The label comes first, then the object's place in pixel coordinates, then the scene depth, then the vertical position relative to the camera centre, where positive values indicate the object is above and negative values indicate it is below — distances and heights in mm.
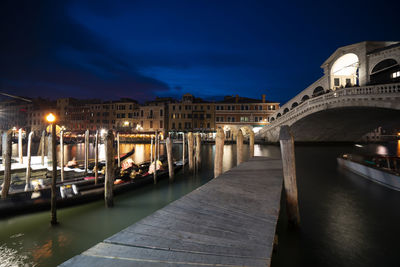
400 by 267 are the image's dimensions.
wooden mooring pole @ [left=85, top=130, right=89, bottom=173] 7761 -431
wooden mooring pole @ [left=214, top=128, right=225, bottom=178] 6816 -418
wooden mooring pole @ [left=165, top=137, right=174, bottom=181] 7504 -749
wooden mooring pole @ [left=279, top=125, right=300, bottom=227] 3512 -621
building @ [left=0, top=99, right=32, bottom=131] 44250 +5640
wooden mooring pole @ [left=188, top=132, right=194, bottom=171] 8937 -411
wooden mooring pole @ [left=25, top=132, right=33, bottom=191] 4907 -913
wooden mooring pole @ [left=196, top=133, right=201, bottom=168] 9377 -354
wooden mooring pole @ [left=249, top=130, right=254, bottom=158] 9563 -245
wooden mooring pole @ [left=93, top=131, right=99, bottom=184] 5826 -810
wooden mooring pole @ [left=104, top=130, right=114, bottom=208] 4949 -793
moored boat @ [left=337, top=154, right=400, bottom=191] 5898 -994
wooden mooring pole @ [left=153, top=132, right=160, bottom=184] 7026 -1148
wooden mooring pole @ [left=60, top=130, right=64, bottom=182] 6489 -790
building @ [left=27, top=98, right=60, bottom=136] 41525 +5434
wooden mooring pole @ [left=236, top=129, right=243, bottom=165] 8102 -235
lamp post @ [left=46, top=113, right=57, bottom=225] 4023 -781
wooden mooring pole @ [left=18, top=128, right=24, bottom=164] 7760 -451
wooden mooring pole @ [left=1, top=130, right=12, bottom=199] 4469 -614
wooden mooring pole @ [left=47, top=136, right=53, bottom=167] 7779 -718
